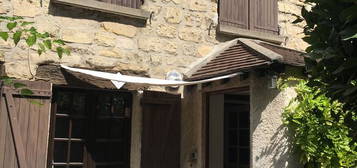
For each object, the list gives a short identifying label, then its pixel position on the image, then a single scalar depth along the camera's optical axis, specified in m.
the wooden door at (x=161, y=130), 5.78
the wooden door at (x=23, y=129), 4.75
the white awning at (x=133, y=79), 5.02
